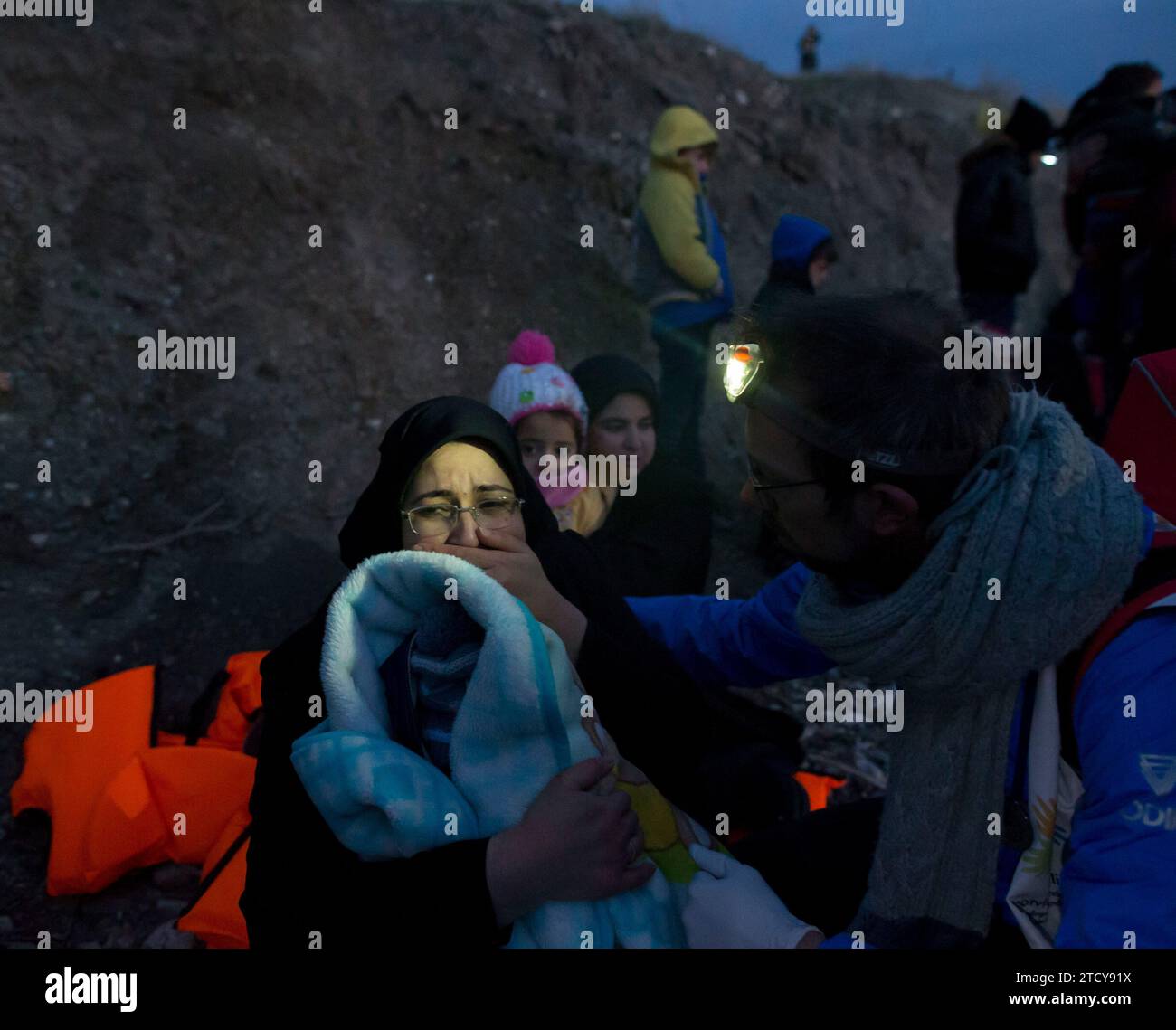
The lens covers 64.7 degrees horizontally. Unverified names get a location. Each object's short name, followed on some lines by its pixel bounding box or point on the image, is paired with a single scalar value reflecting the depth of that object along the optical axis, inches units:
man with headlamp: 56.6
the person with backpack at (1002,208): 257.0
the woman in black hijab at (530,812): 68.1
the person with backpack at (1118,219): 195.8
